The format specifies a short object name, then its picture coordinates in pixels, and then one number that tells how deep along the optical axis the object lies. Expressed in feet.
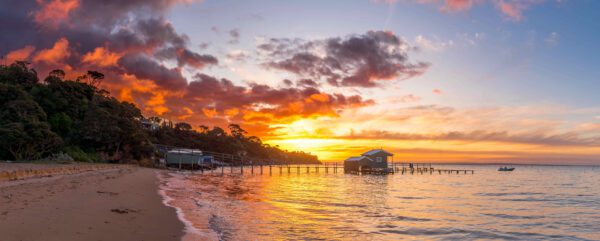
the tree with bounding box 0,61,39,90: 193.77
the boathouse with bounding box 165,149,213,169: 256.93
